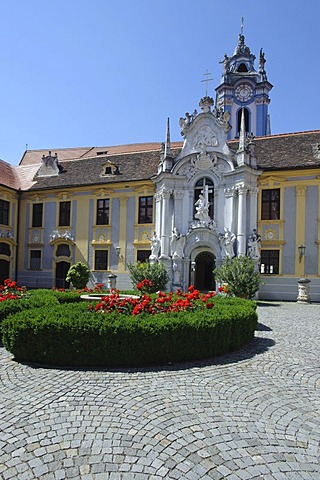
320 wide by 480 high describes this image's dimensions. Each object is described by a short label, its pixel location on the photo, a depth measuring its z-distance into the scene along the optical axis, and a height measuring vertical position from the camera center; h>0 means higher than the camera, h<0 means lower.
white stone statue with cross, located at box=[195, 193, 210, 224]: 23.47 +3.04
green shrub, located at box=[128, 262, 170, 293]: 21.42 -0.97
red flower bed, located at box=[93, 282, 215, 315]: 8.72 -1.17
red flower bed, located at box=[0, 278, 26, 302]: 11.23 -1.27
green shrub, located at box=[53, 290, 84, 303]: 14.25 -1.59
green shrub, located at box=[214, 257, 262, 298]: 18.86 -0.93
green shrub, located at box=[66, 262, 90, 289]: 23.17 -1.27
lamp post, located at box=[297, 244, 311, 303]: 20.88 -1.70
